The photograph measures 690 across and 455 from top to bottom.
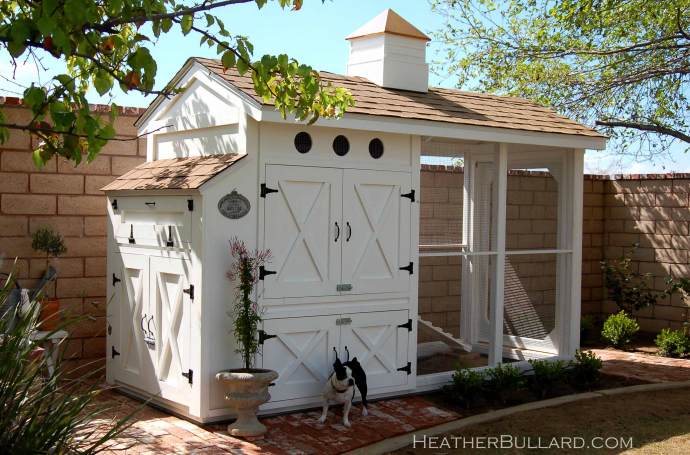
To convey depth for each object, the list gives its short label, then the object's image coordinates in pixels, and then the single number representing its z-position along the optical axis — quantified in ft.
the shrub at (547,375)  23.39
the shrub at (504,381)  22.48
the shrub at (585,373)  24.62
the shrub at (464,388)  21.72
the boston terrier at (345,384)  18.58
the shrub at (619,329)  31.91
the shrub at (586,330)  33.40
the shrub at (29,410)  9.29
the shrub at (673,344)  30.58
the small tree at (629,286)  33.35
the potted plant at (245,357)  17.49
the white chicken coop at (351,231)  18.69
